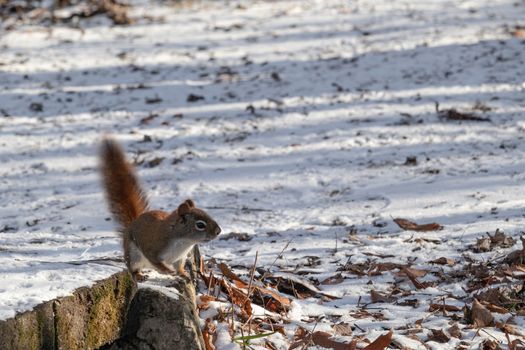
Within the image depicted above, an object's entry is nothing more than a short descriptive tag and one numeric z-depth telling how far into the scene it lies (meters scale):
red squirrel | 7.01
